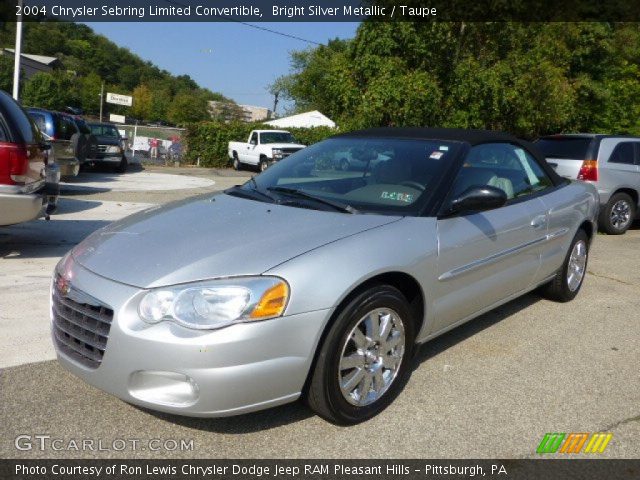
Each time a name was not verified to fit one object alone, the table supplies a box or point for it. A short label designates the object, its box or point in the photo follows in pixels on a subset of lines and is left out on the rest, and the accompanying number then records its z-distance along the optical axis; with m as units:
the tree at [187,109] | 89.62
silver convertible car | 2.50
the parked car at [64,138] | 12.18
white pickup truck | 23.50
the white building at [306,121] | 37.81
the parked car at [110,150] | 17.50
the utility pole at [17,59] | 18.62
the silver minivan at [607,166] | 8.98
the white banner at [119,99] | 31.53
